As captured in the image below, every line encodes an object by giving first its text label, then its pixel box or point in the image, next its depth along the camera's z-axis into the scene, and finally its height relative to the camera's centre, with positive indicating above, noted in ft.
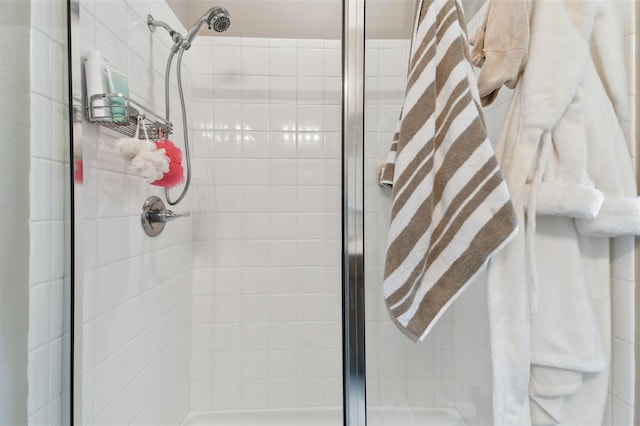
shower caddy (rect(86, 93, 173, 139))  2.24 +0.76
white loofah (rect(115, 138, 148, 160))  2.48 +0.54
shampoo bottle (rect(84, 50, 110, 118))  2.21 +0.94
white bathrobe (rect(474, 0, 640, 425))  1.97 -0.05
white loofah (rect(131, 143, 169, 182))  2.48 +0.41
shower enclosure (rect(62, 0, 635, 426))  2.38 -0.35
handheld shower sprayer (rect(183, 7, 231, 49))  3.35 +2.12
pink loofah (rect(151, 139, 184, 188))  2.77 +0.43
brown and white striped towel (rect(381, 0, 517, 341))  1.83 +0.16
